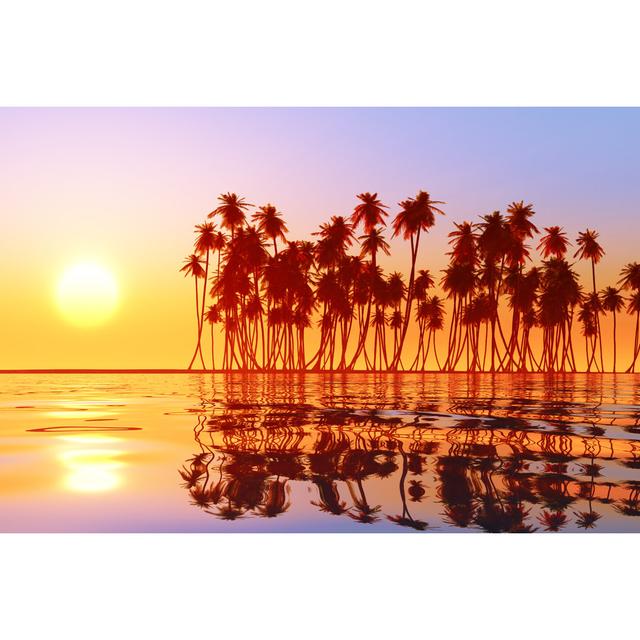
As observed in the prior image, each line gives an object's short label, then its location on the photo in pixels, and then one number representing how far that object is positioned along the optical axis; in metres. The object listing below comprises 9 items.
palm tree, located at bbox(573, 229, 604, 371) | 87.75
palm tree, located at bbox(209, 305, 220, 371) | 94.62
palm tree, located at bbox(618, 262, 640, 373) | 90.44
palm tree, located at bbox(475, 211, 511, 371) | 72.44
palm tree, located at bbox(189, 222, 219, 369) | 78.69
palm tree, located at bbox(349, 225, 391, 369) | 71.81
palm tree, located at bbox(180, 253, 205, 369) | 81.31
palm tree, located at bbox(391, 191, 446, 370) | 67.69
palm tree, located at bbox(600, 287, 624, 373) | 107.38
